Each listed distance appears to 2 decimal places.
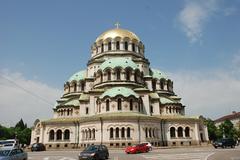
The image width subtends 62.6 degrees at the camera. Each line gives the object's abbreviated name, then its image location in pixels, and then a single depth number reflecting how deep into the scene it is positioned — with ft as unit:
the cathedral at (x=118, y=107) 107.99
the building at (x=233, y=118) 264.49
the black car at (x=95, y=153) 52.26
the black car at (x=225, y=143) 95.42
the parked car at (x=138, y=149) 75.80
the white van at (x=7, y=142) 88.77
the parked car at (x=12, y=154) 40.29
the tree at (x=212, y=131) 207.94
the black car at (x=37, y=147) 100.79
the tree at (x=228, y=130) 202.21
